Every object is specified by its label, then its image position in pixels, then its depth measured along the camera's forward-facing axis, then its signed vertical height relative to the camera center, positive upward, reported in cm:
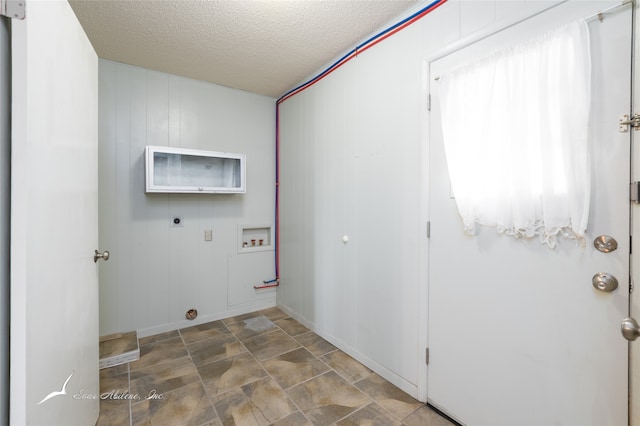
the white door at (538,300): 109 -41
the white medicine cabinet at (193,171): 259 +39
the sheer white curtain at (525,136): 115 +36
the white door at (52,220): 83 -4
